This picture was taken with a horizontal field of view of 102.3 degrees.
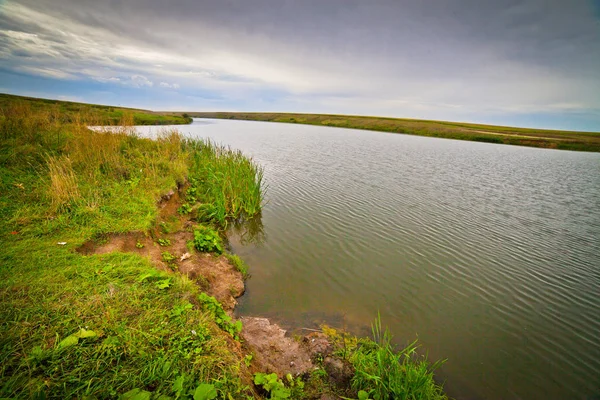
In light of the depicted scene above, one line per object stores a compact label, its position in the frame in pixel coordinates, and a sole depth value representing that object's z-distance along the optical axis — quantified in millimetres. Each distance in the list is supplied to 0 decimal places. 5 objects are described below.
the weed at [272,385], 3086
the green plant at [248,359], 3454
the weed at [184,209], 8772
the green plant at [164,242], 6230
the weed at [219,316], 3949
